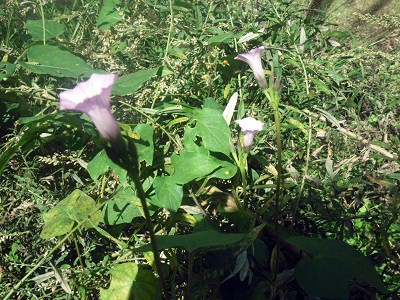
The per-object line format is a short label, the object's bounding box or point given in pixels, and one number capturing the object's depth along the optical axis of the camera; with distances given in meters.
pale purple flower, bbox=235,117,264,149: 0.39
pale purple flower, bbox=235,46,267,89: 0.37
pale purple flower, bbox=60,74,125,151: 0.24
